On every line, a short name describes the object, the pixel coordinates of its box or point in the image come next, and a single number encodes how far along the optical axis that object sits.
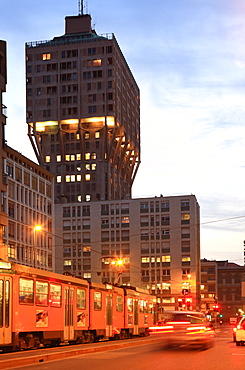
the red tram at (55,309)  24.11
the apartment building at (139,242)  138.62
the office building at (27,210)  97.38
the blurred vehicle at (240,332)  31.97
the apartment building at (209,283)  155.12
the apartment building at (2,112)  63.34
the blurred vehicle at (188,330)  27.91
